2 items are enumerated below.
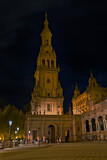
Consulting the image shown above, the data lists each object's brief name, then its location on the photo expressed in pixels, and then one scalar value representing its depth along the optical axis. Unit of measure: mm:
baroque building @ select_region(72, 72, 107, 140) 50856
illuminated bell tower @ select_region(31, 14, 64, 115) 66062
